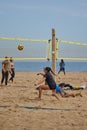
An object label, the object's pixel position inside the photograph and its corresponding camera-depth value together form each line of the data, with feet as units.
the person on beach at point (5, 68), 47.70
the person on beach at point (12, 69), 53.98
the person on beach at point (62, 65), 78.61
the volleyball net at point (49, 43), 42.34
